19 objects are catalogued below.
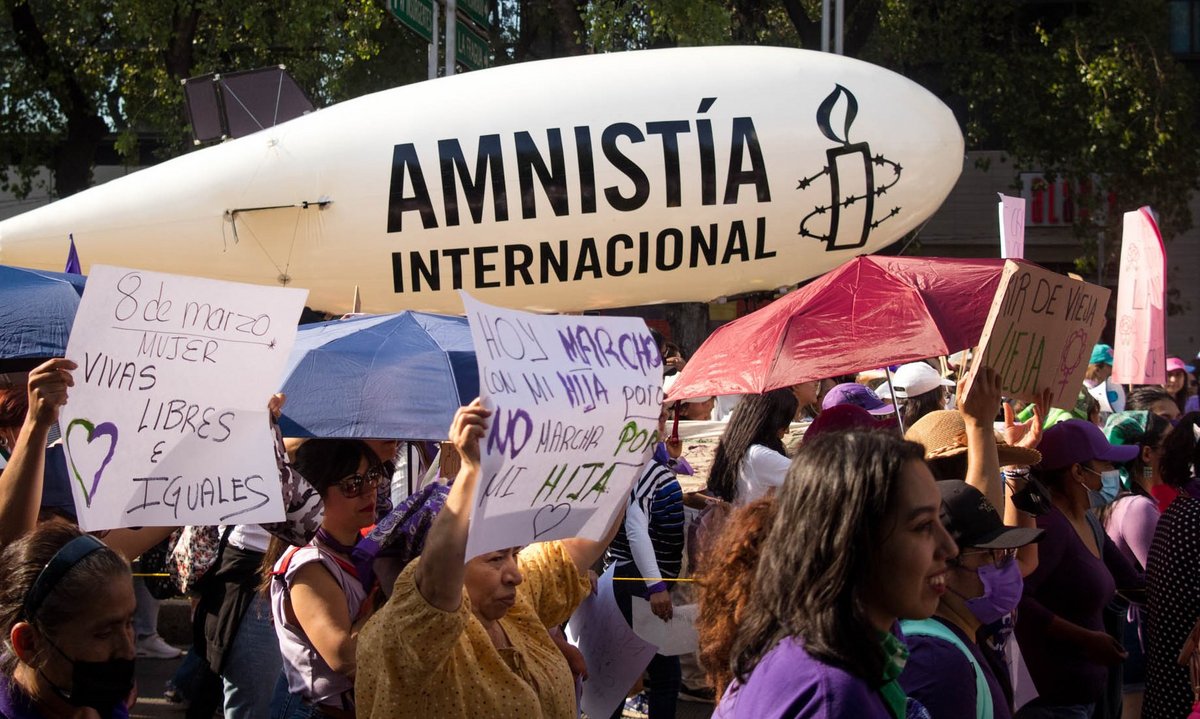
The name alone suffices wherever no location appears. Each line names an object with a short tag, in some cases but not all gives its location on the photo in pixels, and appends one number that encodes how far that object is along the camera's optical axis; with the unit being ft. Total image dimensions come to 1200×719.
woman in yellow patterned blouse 8.98
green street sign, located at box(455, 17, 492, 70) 34.88
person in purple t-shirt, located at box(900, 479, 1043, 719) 9.55
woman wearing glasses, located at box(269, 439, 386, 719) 11.68
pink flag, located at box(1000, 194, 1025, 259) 24.32
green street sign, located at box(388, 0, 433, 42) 31.63
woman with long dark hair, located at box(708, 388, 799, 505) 20.20
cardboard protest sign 14.47
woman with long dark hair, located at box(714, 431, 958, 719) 7.72
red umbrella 17.47
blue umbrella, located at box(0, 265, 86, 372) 16.58
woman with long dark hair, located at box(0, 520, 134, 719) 8.93
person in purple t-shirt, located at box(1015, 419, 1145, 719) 14.85
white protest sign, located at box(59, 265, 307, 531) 11.87
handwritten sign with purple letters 9.45
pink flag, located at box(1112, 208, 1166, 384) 24.64
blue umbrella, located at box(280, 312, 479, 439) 15.07
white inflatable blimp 28.94
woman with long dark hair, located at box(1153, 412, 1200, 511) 17.48
